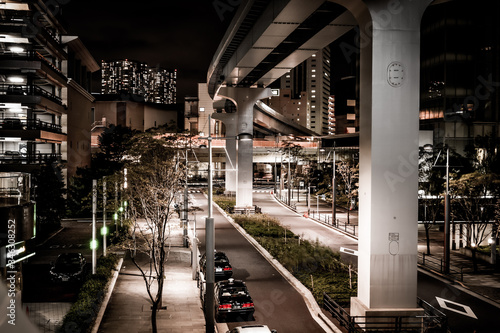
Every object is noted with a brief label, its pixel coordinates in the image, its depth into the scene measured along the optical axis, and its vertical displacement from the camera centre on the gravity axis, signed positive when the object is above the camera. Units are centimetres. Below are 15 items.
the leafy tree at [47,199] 3475 -237
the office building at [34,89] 3756 +770
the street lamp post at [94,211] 2153 -205
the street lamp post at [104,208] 2524 -216
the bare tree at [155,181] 1821 -50
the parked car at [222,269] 2251 -502
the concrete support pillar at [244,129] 4706 +441
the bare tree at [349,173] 5079 -29
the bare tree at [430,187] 3159 -123
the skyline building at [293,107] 18225 +2618
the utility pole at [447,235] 2352 -341
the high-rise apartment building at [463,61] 6278 +1561
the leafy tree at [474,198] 2777 -169
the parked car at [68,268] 2216 -501
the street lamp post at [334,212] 4081 -380
